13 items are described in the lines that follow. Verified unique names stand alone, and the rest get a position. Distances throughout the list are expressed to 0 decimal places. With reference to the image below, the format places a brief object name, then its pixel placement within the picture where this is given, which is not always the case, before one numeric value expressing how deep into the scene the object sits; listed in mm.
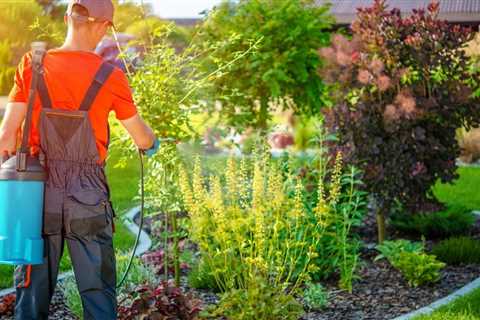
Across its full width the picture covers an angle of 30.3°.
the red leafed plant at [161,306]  4719
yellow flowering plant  4930
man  3770
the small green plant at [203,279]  5859
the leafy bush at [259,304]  4820
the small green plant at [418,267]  5859
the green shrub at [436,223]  7520
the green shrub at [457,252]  6586
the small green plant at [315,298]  5430
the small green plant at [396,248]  6195
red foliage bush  6762
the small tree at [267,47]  10156
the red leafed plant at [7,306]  5164
